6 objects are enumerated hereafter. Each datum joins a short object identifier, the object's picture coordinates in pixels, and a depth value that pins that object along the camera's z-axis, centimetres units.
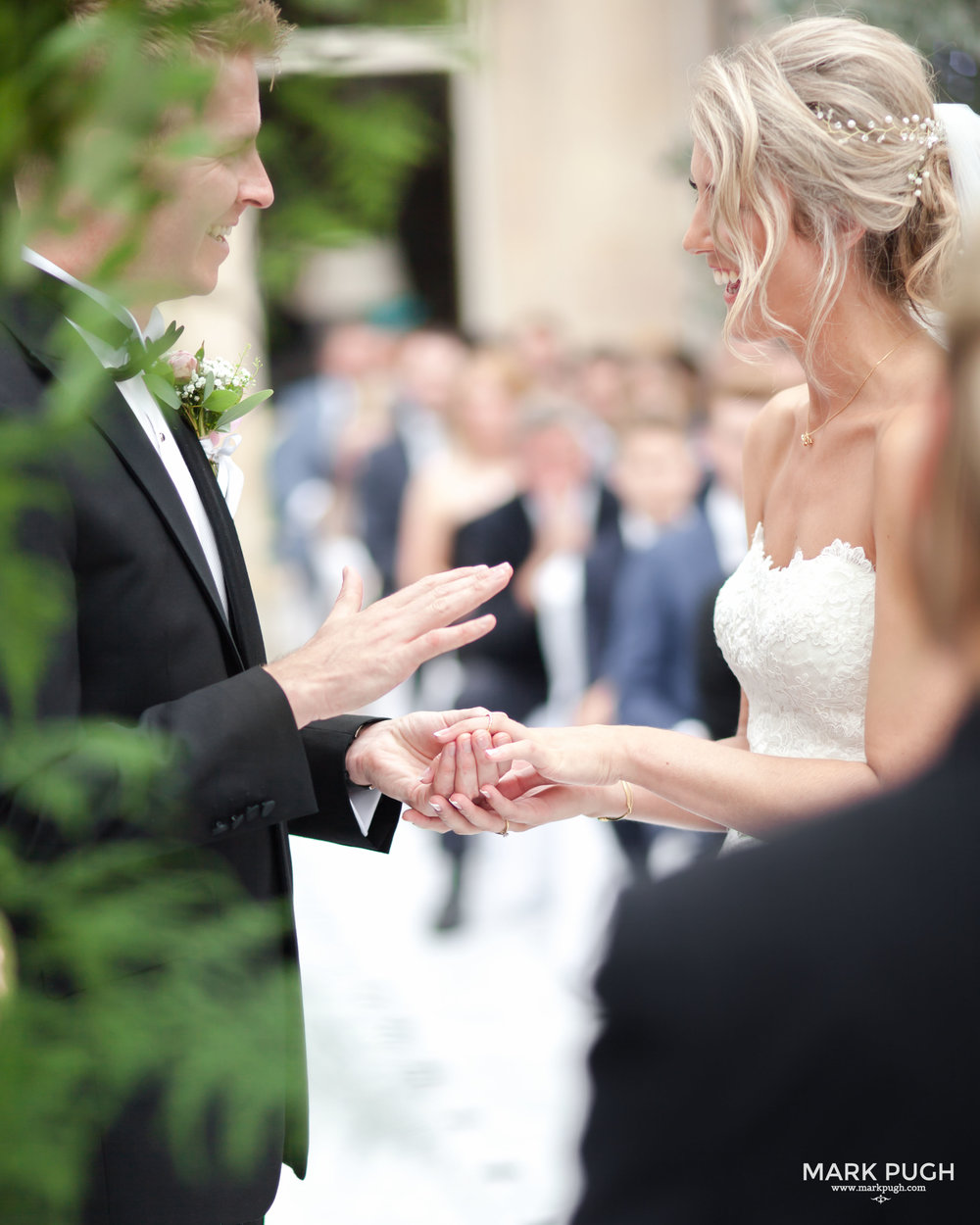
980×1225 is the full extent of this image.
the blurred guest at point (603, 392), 776
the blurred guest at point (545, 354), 939
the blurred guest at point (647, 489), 501
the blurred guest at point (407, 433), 717
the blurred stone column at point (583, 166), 1145
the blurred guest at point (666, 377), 722
